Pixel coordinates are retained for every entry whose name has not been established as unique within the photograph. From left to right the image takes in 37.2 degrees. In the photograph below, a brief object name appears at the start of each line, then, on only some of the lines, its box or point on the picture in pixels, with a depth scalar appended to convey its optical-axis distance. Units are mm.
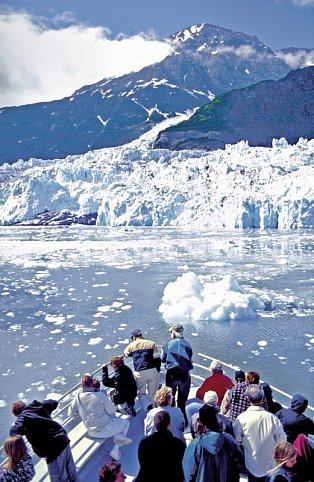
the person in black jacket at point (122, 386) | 6035
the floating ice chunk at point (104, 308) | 19156
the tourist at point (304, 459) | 3812
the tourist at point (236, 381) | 5035
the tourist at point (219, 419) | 4173
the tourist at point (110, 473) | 3127
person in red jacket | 5688
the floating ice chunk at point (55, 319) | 17219
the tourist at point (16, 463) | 3705
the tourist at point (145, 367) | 6414
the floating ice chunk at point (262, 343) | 14013
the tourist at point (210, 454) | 3660
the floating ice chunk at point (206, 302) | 17641
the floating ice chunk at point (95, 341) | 14453
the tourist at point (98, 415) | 5367
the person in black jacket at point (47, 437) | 4301
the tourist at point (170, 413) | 4438
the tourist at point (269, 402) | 5289
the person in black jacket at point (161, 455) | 3658
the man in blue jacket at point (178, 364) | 6086
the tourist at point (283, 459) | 3514
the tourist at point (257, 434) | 4250
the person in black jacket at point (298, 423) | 4465
